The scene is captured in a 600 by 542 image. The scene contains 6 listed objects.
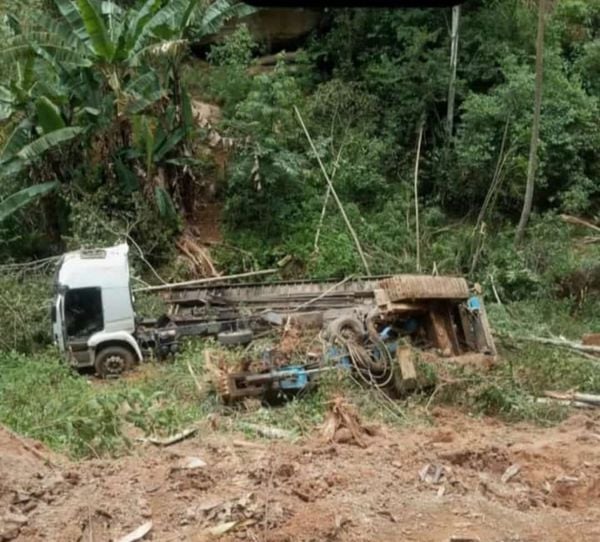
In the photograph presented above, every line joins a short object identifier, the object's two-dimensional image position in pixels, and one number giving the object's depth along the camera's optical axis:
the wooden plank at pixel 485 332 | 12.47
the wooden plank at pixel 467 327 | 12.62
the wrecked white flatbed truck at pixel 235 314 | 12.12
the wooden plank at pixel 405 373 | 11.12
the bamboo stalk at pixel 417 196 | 18.02
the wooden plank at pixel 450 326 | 12.42
